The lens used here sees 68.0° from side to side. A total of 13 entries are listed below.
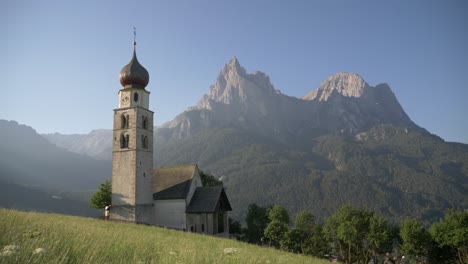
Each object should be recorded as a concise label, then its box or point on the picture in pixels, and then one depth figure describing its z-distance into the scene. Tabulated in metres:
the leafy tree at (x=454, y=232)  39.38
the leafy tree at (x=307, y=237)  49.64
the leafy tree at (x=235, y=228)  56.33
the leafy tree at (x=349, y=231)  46.12
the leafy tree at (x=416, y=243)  42.83
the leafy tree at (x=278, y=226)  49.75
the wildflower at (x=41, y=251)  6.51
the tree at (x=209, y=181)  55.87
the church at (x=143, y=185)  39.44
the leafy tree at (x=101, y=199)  49.34
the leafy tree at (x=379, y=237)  44.88
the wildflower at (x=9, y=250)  6.34
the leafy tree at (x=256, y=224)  54.59
